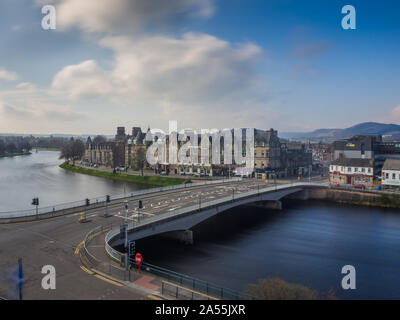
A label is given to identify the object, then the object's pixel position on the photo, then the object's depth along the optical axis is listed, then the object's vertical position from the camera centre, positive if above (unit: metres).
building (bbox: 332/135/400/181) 76.19 +1.16
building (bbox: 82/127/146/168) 128.00 +1.33
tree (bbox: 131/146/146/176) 110.25 -1.49
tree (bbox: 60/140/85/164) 144.12 +2.30
